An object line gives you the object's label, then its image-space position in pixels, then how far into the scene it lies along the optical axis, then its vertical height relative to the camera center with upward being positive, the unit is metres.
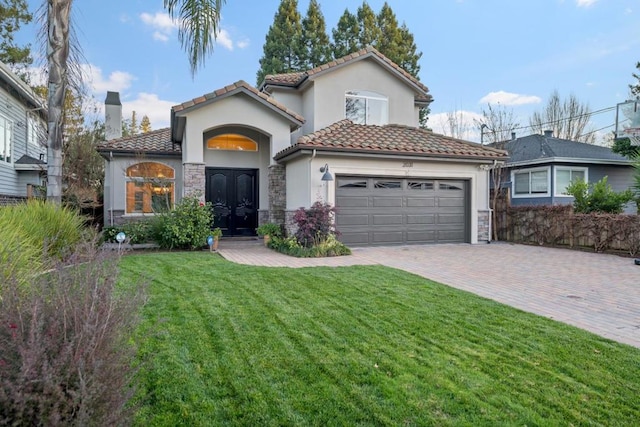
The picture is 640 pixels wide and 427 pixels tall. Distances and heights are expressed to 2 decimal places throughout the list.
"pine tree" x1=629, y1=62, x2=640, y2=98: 19.35 +5.96
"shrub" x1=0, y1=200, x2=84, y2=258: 7.05 -0.30
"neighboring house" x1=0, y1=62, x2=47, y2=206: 16.06 +2.97
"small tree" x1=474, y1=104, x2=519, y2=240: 23.15 +4.91
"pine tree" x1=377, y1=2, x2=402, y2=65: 28.81 +12.63
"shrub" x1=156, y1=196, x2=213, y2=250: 11.80 -0.56
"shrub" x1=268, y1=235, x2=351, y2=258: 11.07 -1.17
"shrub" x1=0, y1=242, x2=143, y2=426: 1.81 -0.72
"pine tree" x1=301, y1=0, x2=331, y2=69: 28.92 +12.06
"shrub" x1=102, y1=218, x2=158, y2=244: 12.37 -0.77
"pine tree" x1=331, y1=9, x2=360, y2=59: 29.31 +12.56
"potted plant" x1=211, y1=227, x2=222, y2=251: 12.30 -0.90
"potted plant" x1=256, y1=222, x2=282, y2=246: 13.37 -0.79
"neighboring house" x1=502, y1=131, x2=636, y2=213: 20.00 +2.05
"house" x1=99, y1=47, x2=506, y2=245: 12.91 +1.62
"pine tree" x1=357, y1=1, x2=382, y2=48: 29.27 +13.19
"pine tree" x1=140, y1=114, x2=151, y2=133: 46.66 +9.72
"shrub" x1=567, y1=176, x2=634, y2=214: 14.01 +0.33
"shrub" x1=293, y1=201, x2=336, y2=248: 11.73 -0.49
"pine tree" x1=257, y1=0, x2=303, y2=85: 28.64 +11.83
